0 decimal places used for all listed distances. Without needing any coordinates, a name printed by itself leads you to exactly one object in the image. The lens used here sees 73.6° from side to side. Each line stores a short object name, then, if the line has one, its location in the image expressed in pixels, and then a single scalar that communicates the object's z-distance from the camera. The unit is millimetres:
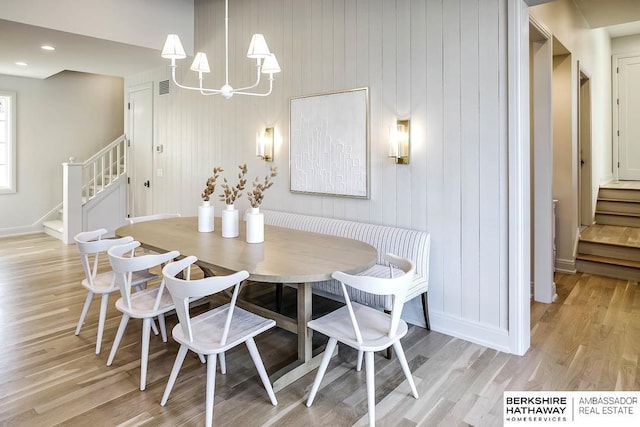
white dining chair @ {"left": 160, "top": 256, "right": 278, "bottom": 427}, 2027
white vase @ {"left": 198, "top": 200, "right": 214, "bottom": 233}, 3465
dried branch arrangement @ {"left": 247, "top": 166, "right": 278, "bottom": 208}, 2938
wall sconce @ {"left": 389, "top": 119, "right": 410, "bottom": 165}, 3402
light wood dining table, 2346
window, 7031
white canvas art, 3744
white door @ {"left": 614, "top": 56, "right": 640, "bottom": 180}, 7020
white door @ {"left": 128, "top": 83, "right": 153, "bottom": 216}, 6523
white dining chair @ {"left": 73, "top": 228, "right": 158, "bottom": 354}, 2900
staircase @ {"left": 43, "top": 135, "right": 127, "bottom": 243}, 6544
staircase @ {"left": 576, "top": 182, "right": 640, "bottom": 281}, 4766
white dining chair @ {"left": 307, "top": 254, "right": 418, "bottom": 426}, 2031
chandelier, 2791
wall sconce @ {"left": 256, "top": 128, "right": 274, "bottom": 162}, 4566
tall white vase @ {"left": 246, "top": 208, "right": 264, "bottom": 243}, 3049
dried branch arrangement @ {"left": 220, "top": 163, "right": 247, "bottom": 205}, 3082
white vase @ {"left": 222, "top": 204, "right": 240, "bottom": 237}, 3238
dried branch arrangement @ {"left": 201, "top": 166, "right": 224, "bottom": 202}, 3244
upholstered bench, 3117
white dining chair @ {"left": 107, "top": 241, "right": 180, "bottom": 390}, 2457
